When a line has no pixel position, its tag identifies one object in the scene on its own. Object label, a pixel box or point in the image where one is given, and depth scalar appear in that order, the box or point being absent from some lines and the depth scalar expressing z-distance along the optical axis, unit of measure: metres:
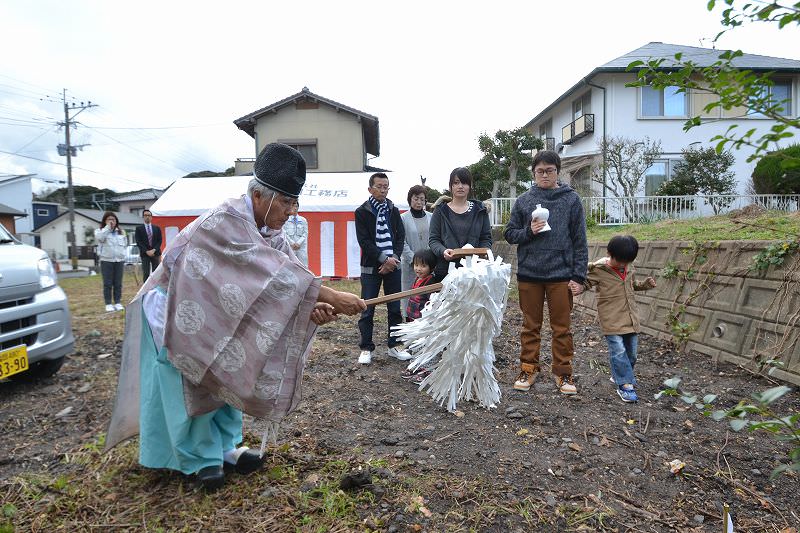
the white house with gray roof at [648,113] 16.39
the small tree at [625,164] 13.87
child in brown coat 3.48
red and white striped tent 11.31
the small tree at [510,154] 16.50
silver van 3.49
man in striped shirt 4.36
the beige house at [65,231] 40.97
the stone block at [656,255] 5.32
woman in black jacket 3.83
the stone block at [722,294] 4.19
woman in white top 7.41
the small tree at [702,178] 13.87
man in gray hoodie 3.55
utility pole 25.03
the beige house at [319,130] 19.39
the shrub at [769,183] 10.56
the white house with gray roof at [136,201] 51.19
